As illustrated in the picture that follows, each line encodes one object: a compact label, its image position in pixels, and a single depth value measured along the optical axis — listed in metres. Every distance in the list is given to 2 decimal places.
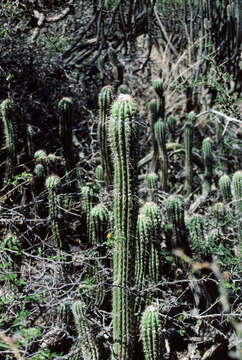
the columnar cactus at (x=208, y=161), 4.82
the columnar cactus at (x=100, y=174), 4.25
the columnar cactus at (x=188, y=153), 4.84
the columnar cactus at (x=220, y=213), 4.04
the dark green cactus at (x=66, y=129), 4.14
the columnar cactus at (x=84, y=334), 2.90
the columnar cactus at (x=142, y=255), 3.10
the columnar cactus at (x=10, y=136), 4.09
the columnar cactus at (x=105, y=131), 3.95
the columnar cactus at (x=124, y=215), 2.61
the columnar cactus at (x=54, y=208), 3.56
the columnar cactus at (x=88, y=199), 3.69
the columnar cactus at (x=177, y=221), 3.60
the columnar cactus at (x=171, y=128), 5.31
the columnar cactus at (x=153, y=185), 4.25
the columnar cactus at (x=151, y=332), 2.73
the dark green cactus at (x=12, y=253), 3.21
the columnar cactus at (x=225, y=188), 4.21
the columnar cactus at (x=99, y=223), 3.38
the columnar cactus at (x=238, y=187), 3.95
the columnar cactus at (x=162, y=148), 4.53
